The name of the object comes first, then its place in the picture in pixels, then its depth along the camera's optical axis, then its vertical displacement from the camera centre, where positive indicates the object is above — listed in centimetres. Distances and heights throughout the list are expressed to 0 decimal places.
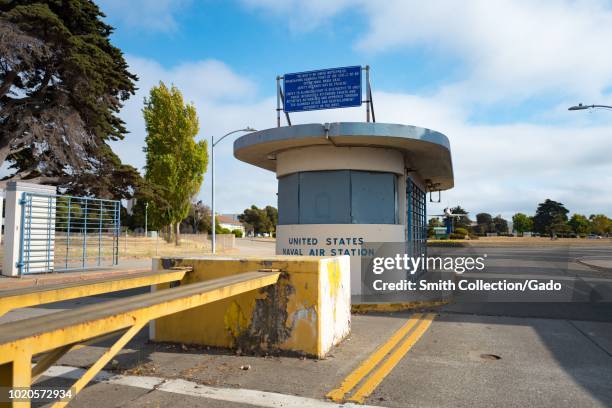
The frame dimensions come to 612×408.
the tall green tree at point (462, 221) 10322 +306
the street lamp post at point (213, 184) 2680 +321
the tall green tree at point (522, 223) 11475 +267
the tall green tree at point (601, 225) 10862 +192
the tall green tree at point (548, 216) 10562 +431
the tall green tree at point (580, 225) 10606 +187
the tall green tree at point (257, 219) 10650 +350
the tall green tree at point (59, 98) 2239 +796
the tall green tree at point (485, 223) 12429 +301
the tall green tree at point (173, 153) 3725 +703
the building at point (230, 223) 12319 +316
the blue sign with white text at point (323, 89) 1051 +354
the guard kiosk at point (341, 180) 906 +123
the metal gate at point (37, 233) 1348 +4
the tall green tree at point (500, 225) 12850 +234
